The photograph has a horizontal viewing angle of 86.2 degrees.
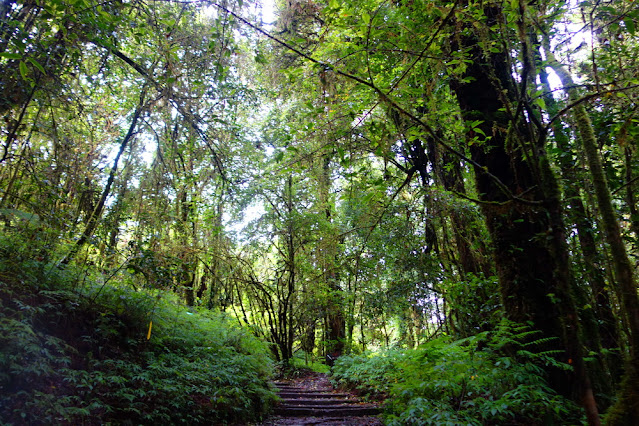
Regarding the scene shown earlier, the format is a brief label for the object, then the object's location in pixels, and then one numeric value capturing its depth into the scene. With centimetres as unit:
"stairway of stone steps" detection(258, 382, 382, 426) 538
